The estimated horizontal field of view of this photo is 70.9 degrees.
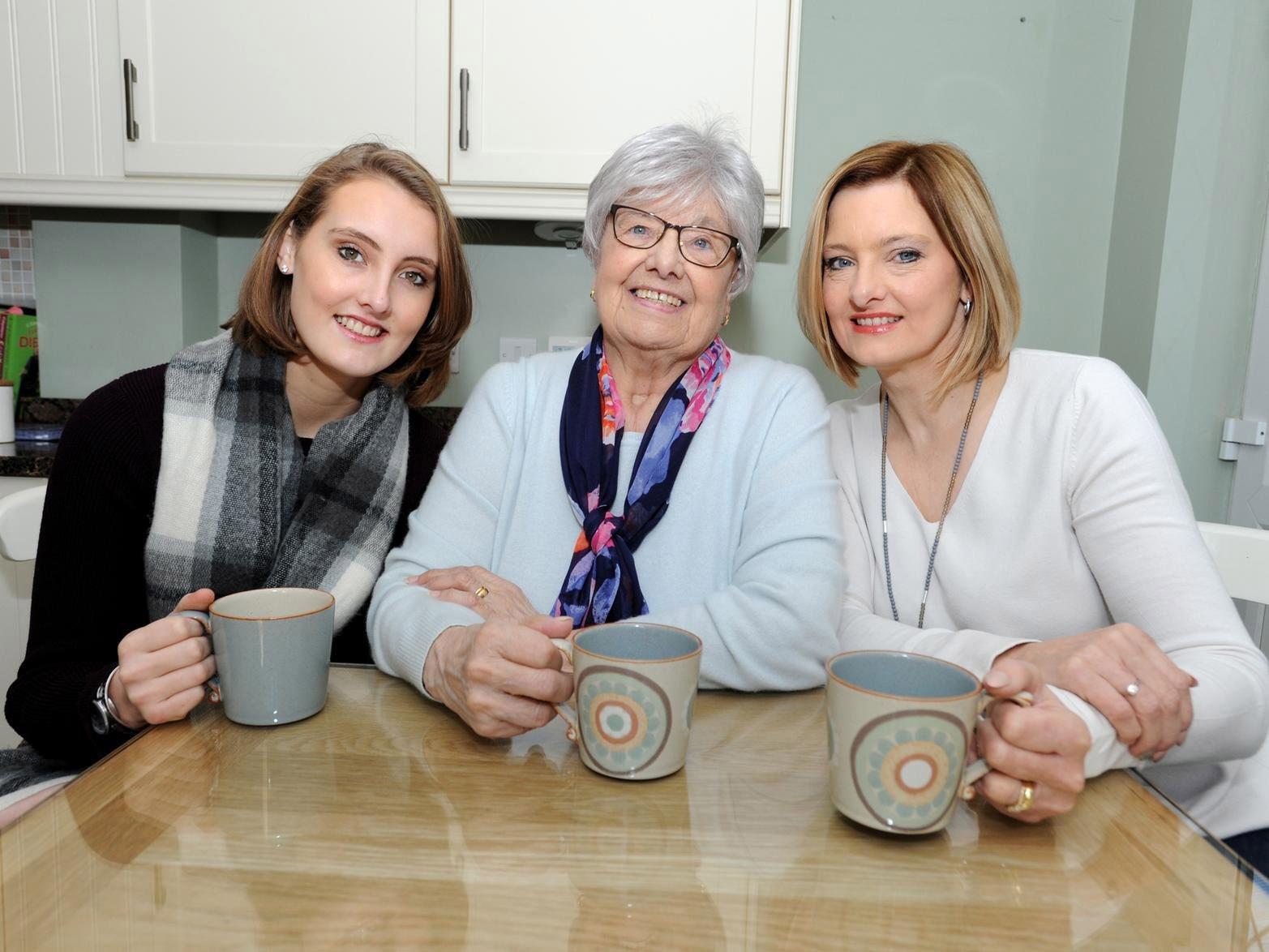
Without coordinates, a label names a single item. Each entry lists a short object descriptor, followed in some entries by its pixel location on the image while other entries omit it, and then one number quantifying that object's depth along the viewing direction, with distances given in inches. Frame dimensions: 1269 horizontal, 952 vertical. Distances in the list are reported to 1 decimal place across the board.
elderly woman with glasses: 41.0
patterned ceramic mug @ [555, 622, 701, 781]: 23.8
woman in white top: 35.4
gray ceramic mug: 27.4
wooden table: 18.9
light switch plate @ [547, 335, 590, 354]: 88.3
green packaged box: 85.0
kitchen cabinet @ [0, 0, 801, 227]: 68.6
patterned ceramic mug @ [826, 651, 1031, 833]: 21.1
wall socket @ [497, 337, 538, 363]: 89.4
